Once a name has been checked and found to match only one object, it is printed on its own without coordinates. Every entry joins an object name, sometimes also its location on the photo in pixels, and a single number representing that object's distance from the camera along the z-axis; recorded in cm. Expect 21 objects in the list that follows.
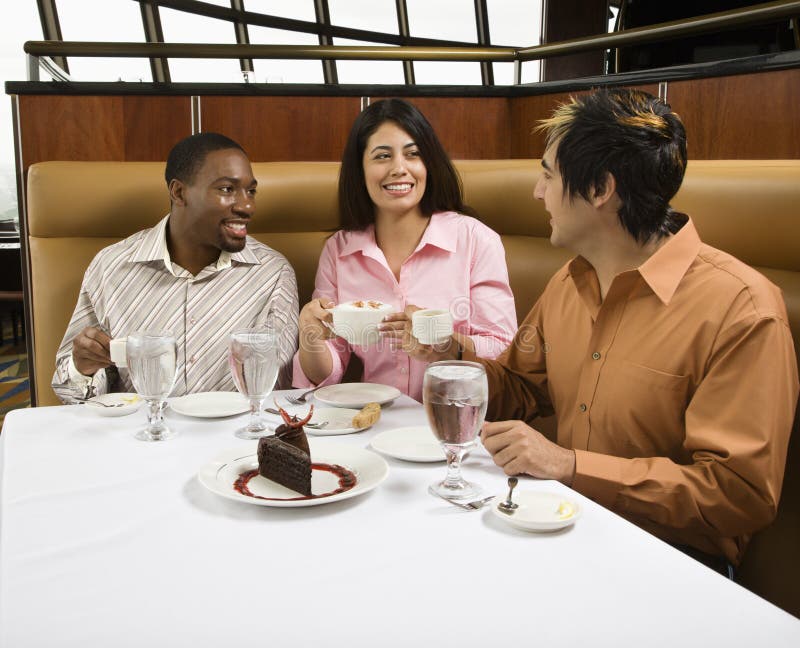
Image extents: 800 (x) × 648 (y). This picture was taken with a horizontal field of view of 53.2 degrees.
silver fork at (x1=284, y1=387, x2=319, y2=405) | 159
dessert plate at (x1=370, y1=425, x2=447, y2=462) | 121
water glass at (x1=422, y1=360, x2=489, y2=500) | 105
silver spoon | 99
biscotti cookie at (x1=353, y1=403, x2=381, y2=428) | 139
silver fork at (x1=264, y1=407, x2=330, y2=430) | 140
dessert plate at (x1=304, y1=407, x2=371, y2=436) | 138
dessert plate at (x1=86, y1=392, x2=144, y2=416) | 147
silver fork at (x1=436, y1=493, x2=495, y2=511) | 102
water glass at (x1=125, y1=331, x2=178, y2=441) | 129
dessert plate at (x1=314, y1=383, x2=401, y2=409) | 156
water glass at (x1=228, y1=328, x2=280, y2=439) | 131
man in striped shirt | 220
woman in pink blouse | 224
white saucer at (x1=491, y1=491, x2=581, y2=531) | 95
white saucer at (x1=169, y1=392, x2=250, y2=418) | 146
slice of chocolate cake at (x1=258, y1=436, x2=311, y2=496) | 108
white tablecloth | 75
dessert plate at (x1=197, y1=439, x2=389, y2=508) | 103
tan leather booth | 241
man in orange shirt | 125
